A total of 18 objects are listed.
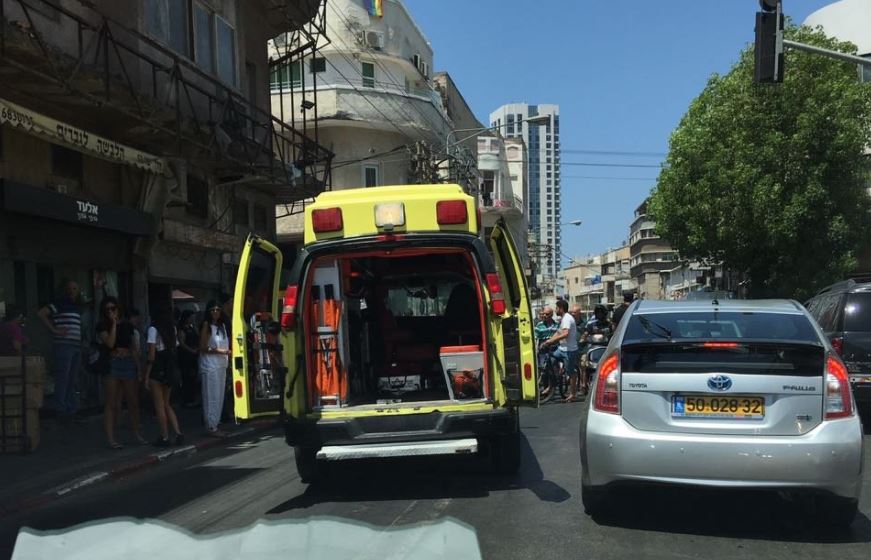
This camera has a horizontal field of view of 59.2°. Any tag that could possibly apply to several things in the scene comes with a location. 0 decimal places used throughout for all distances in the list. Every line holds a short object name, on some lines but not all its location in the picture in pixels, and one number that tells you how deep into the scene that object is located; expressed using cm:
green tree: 2400
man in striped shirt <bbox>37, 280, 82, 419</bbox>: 1036
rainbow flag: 3425
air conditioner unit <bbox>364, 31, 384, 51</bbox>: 3403
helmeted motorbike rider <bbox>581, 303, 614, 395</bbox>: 1395
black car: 882
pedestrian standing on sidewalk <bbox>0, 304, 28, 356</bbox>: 945
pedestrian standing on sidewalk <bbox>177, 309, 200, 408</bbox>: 1317
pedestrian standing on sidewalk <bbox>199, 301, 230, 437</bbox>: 1038
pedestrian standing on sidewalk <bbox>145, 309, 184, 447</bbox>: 943
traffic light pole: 1209
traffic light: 1131
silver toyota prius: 476
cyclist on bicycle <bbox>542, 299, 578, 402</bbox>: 1345
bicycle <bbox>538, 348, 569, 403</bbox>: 1400
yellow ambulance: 621
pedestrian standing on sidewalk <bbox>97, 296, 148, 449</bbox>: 941
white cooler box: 692
